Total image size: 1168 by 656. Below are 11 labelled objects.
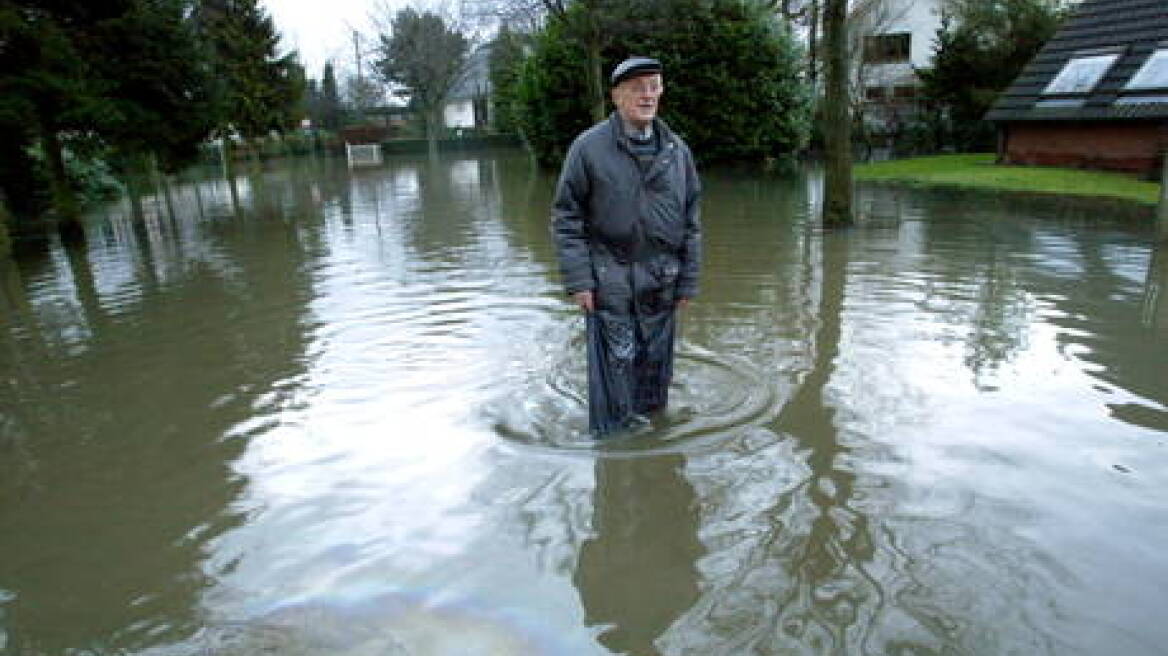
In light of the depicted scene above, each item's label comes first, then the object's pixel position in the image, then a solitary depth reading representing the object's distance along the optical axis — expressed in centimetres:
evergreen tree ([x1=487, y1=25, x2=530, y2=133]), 3366
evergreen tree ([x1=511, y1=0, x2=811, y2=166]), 2302
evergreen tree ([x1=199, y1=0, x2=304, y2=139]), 3831
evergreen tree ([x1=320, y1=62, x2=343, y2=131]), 5997
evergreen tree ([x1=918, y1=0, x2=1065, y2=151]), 2111
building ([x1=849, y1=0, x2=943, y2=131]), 2717
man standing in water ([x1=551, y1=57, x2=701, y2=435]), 430
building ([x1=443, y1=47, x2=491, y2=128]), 6744
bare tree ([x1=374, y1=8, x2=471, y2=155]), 4878
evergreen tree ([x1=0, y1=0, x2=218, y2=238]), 1352
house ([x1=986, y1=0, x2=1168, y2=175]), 1417
